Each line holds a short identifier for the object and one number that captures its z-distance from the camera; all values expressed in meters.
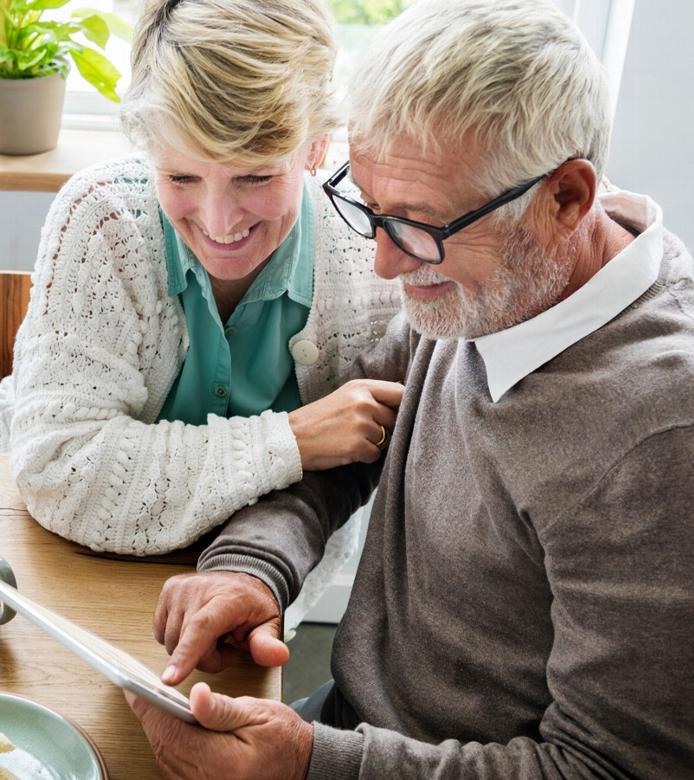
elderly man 0.94
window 1.90
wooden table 1.01
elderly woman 1.19
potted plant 1.96
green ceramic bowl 0.95
